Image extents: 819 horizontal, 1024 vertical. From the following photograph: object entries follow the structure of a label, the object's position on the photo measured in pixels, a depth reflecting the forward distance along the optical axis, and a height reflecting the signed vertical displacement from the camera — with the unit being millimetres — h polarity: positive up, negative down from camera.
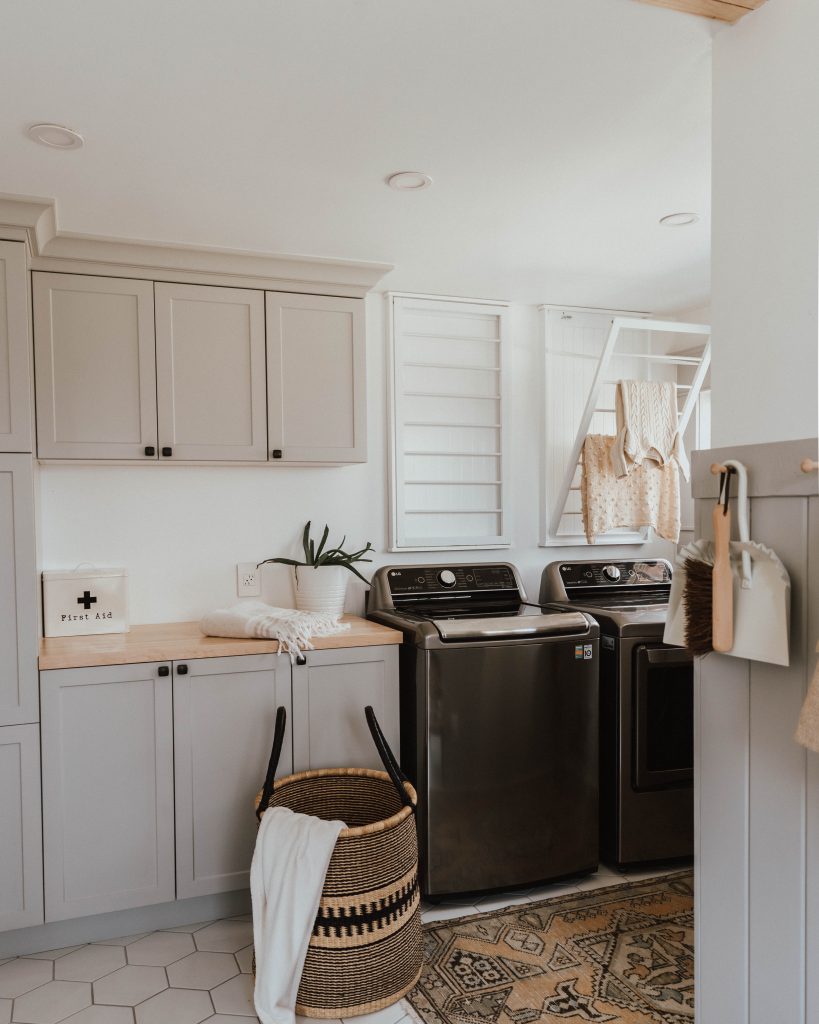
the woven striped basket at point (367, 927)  2084 -1206
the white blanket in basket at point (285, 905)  2045 -1117
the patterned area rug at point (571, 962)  2094 -1421
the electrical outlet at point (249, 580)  3176 -368
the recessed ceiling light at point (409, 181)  2217 +902
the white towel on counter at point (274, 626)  2613 -467
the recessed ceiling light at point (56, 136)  1899 +897
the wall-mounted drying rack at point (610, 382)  3238 +471
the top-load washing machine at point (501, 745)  2641 -903
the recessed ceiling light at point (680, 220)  2520 +888
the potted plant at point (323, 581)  3105 -366
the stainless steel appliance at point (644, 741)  2898 -964
